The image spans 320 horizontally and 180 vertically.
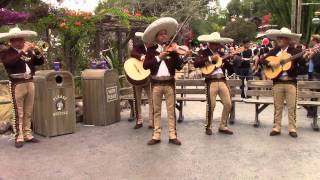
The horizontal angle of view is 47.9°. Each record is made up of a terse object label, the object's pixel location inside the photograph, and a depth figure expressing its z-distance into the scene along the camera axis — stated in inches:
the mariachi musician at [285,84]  240.7
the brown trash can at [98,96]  275.8
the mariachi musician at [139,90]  264.2
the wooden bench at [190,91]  282.3
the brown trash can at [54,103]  250.0
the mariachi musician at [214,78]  242.8
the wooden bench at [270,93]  260.2
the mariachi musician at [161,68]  222.4
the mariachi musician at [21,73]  229.5
